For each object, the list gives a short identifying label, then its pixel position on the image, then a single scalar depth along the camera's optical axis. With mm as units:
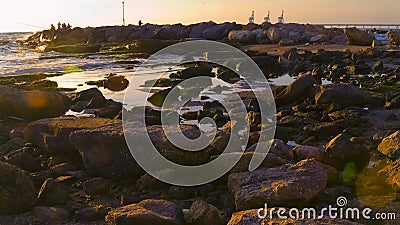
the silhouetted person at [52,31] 70144
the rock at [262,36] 46100
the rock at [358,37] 35250
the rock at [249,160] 5617
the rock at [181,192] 5359
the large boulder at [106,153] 6008
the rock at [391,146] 6311
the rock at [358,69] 18441
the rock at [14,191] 4941
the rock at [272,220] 3611
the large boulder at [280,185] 4523
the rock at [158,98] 11670
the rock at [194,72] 17656
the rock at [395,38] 35188
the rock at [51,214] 4766
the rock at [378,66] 19348
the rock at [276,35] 45219
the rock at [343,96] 10188
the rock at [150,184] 5641
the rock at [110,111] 9929
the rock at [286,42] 40844
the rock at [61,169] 6239
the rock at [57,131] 6914
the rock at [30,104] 10273
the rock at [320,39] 41688
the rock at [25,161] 6496
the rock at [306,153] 6094
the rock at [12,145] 7590
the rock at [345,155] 6078
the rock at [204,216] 4352
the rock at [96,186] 5645
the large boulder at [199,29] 55312
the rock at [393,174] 5133
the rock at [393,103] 9938
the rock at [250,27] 53088
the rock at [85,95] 12448
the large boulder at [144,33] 60631
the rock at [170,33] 56969
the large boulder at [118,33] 61531
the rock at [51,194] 5234
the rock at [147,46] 40219
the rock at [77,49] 43281
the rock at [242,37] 47000
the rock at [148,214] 4234
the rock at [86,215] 4793
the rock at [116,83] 15488
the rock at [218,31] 53312
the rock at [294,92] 11195
